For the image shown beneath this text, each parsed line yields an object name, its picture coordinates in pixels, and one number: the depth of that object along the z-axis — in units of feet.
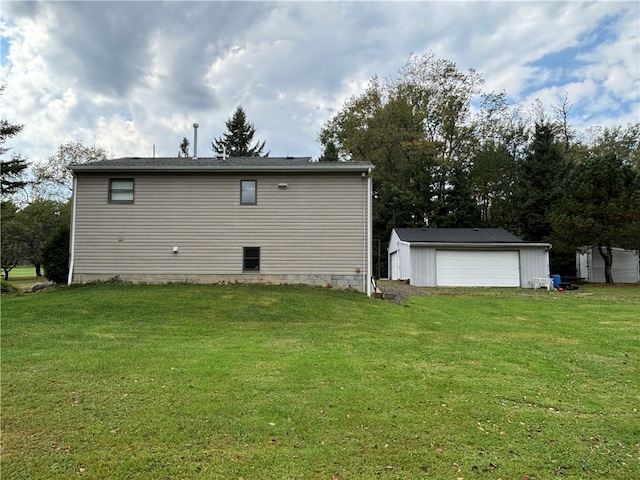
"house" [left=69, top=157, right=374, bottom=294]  42.14
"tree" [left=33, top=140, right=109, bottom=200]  96.02
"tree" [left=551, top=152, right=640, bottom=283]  64.23
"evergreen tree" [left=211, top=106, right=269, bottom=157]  125.80
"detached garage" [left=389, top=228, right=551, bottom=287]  61.41
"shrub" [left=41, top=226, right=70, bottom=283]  42.34
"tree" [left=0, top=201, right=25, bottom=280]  90.12
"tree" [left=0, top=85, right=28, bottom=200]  67.82
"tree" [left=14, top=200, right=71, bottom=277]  95.45
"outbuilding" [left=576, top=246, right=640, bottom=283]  78.69
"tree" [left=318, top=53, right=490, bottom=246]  95.17
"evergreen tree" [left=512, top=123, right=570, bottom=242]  86.74
